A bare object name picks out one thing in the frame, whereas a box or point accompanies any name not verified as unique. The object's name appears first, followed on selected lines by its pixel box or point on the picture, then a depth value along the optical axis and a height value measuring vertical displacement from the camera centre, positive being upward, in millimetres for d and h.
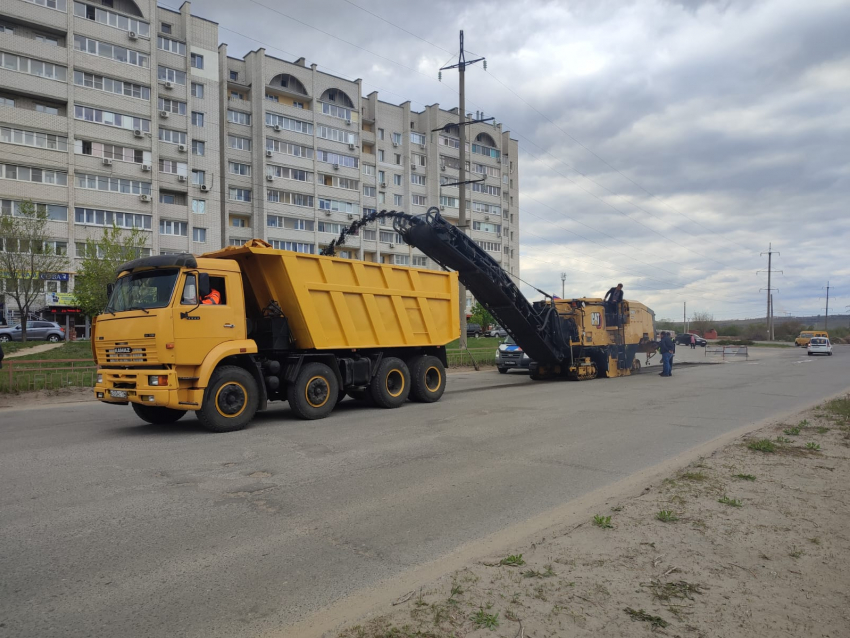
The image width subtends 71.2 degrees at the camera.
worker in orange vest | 9453 +532
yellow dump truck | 8992 -62
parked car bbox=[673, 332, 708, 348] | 50906 -668
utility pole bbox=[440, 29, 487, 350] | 24734 +8358
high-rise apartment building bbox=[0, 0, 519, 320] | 41594 +16570
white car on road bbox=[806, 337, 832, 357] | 41906 -1036
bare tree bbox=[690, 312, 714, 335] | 89888 +1156
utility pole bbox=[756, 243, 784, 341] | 78875 +2859
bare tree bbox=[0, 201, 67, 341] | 30303 +4018
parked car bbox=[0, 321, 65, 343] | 34188 -50
